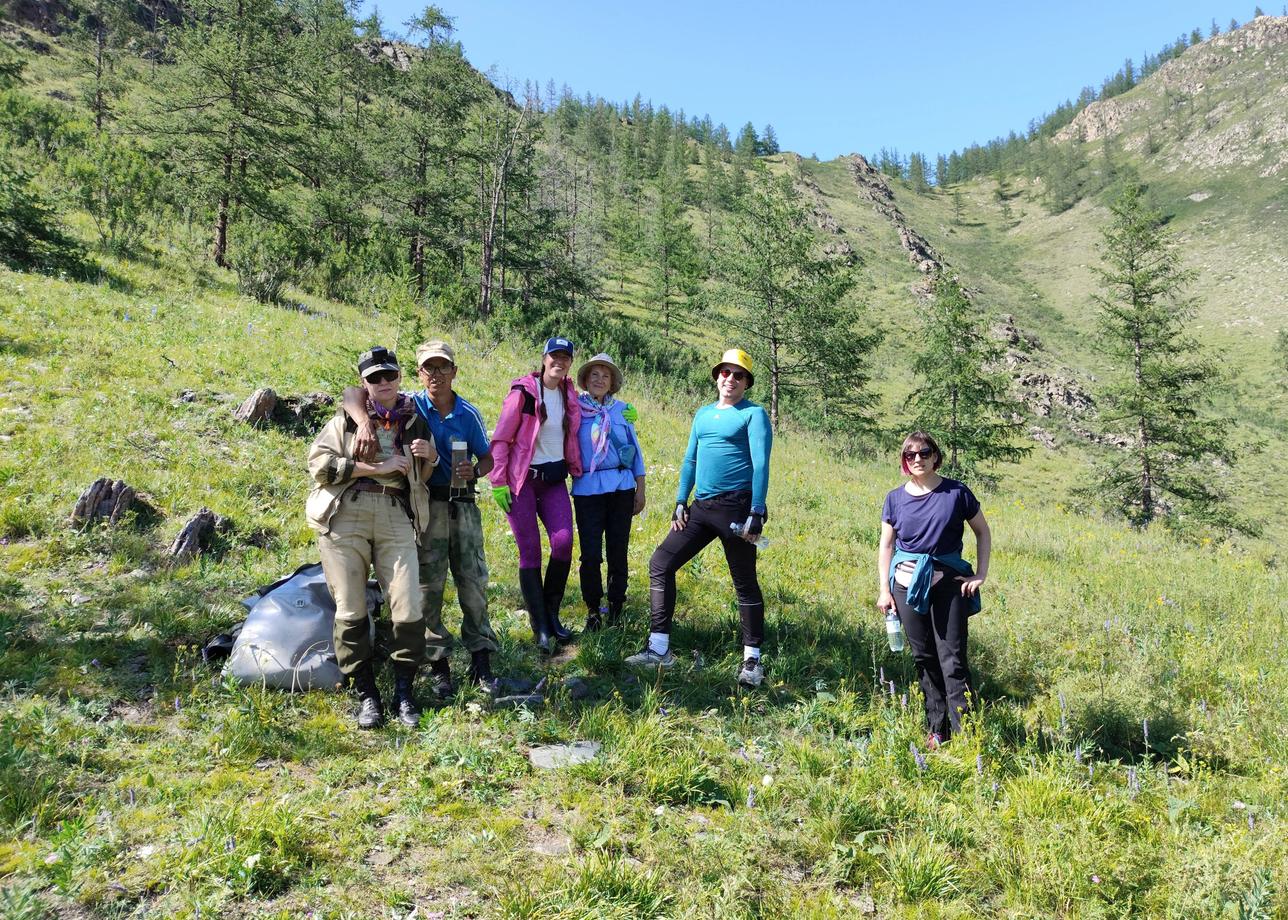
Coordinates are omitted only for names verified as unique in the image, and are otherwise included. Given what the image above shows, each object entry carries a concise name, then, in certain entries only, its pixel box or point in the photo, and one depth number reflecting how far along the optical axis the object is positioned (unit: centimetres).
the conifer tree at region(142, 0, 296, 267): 1620
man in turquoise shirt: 459
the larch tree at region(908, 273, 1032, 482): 2270
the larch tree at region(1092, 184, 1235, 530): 1927
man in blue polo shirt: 425
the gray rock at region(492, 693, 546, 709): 409
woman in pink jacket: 486
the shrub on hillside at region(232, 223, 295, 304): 1364
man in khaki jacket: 372
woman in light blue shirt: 511
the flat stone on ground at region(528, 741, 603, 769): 354
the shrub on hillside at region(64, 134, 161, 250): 1430
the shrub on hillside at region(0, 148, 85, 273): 1084
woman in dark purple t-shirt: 395
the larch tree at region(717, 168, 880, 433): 2166
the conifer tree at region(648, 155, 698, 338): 4572
